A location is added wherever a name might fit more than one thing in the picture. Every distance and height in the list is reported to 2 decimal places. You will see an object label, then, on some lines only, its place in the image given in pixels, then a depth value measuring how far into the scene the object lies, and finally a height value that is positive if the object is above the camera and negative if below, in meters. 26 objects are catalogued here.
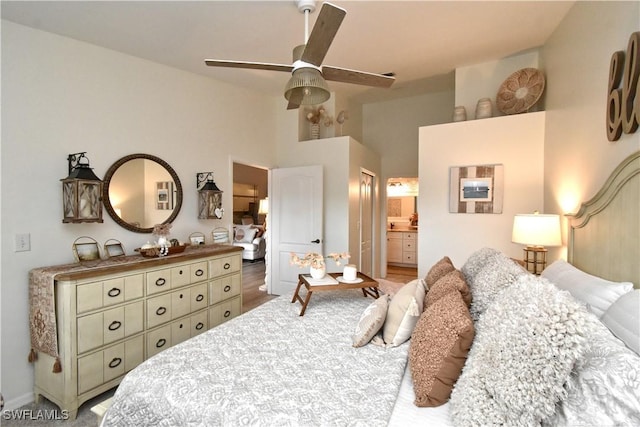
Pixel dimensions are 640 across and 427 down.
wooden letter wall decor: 1.42 +0.62
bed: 0.80 -0.57
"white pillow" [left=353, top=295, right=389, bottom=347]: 1.46 -0.59
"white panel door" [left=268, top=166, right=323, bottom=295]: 4.10 -0.13
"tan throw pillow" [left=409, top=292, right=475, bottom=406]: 1.07 -0.56
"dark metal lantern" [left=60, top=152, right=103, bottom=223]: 2.19 +0.13
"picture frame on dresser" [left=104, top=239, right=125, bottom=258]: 2.47 -0.33
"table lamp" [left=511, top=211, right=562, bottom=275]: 2.25 -0.19
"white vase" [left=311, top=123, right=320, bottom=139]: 4.48 +1.23
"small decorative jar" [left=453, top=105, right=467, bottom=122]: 3.46 +1.15
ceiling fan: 1.45 +0.91
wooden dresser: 1.88 -0.80
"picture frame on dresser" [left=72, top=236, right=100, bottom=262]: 2.27 -0.31
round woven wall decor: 2.96 +1.26
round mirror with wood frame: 2.60 +0.17
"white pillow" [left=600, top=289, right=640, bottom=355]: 1.03 -0.42
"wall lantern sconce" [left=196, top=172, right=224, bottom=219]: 3.29 +0.15
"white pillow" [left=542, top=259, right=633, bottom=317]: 1.27 -0.38
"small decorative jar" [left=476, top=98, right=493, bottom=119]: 3.27 +1.15
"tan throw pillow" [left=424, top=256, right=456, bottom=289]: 1.94 -0.42
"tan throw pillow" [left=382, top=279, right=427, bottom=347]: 1.48 -0.56
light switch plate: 2.07 -0.23
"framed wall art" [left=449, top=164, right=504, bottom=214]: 3.17 +0.24
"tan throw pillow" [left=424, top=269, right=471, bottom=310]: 1.45 -0.41
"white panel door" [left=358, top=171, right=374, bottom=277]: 4.66 -0.23
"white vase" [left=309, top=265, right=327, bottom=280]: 2.21 -0.48
